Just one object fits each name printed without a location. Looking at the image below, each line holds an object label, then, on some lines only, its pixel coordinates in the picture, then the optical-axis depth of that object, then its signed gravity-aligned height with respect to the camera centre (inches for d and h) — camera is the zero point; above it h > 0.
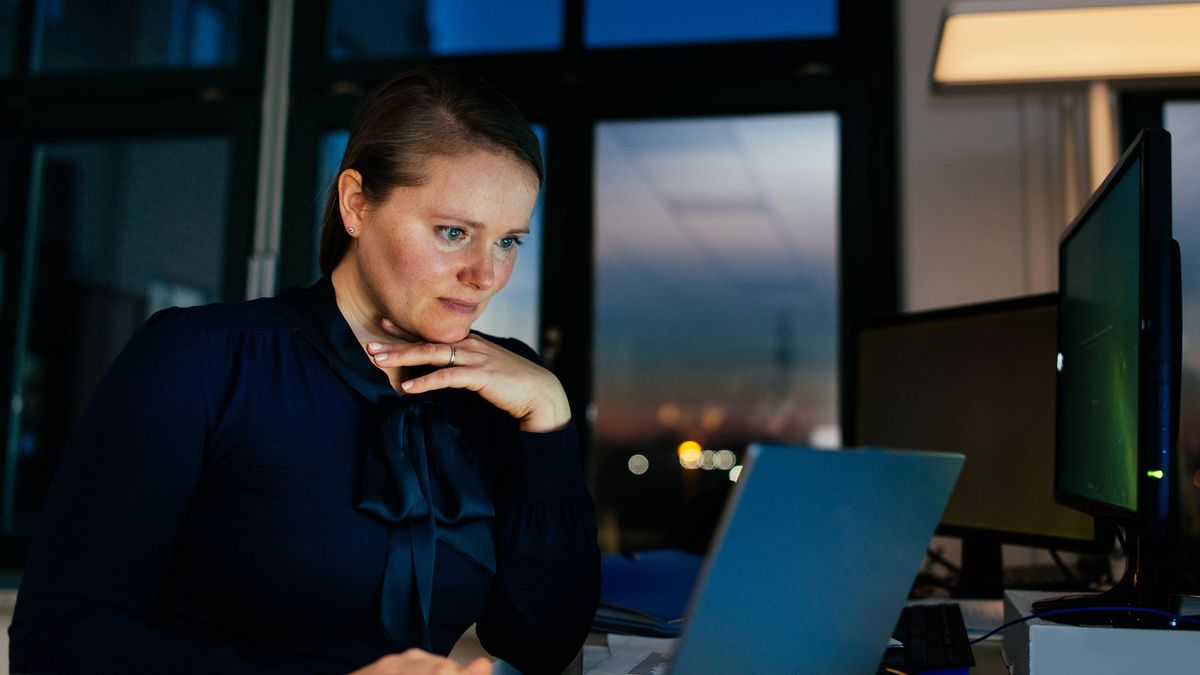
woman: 34.2 -2.6
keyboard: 37.8 -8.9
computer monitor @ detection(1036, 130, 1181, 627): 33.1 +2.2
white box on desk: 33.1 -7.5
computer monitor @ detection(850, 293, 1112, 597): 56.1 +0.4
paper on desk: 39.6 -10.4
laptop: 24.4 -3.9
